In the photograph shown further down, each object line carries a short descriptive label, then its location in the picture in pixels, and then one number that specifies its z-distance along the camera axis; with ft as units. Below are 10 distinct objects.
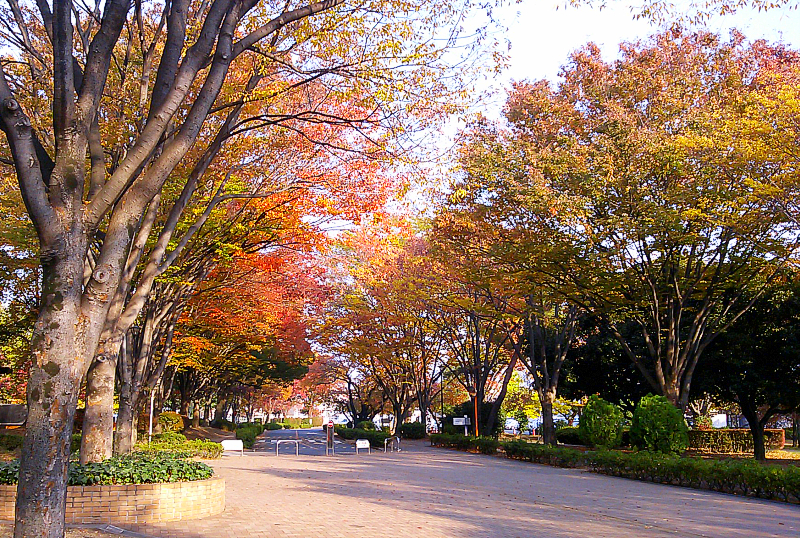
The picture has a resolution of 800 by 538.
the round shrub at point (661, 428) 54.49
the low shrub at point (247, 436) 102.99
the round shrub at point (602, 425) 63.52
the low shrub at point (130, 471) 26.63
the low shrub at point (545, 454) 59.11
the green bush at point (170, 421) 90.58
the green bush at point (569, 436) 98.73
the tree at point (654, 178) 49.34
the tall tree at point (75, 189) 16.19
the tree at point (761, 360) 67.62
